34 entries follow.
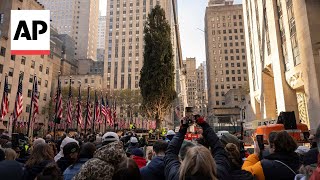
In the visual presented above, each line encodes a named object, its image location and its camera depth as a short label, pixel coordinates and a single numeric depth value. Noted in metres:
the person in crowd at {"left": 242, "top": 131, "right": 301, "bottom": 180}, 3.88
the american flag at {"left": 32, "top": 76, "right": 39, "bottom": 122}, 25.38
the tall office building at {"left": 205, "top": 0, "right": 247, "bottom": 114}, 115.00
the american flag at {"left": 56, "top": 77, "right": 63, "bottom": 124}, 25.53
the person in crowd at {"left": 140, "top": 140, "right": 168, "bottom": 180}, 4.25
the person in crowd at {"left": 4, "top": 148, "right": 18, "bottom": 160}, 5.68
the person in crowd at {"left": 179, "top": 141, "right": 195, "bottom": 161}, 4.19
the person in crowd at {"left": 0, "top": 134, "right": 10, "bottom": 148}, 9.02
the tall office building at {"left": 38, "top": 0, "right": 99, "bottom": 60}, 162.25
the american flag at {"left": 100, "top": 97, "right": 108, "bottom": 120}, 37.53
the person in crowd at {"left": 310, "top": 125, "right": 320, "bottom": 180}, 2.11
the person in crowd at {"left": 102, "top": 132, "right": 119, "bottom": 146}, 5.83
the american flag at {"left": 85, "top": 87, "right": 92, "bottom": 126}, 32.92
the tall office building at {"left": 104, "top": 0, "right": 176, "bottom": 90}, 117.69
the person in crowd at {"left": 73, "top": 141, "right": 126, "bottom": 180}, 2.57
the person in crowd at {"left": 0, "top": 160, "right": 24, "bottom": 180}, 4.59
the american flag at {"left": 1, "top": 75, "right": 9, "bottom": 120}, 23.80
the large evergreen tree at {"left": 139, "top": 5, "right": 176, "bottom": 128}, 31.61
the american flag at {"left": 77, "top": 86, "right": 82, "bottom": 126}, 30.33
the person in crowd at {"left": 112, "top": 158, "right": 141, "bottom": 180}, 2.86
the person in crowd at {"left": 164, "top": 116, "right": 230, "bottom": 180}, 2.63
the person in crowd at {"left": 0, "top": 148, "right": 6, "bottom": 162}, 5.44
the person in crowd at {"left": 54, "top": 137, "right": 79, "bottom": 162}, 6.89
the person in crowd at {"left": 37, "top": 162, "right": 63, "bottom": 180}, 3.47
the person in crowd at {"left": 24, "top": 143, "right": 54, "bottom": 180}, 5.12
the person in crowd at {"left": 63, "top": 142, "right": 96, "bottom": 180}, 4.61
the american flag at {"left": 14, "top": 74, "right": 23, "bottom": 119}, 23.23
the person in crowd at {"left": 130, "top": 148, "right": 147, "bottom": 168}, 6.11
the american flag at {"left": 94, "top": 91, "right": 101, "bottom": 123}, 34.69
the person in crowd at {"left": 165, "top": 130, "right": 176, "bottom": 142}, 9.15
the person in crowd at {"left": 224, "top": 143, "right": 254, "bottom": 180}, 3.45
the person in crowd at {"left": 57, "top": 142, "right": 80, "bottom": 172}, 5.51
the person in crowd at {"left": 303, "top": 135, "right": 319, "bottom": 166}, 4.19
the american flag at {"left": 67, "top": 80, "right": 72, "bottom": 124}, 30.08
